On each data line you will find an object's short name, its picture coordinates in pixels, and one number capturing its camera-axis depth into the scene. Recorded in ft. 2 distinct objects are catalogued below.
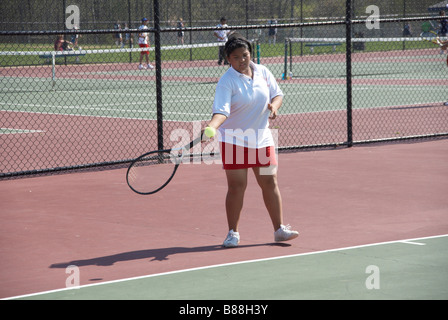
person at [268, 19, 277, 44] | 125.29
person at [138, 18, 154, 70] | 94.12
